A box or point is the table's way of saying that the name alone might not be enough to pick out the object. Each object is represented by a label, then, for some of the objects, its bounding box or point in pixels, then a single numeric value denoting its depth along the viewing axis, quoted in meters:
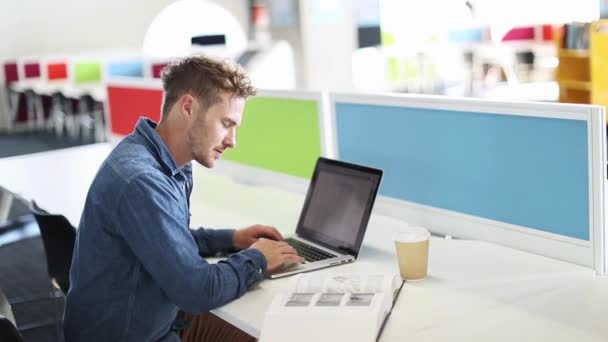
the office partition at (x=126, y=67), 8.86
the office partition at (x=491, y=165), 1.87
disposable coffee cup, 1.84
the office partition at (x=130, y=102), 3.95
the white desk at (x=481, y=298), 1.52
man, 1.69
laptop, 2.07
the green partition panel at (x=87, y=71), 9.44
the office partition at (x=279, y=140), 2.80
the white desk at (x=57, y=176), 2.97
